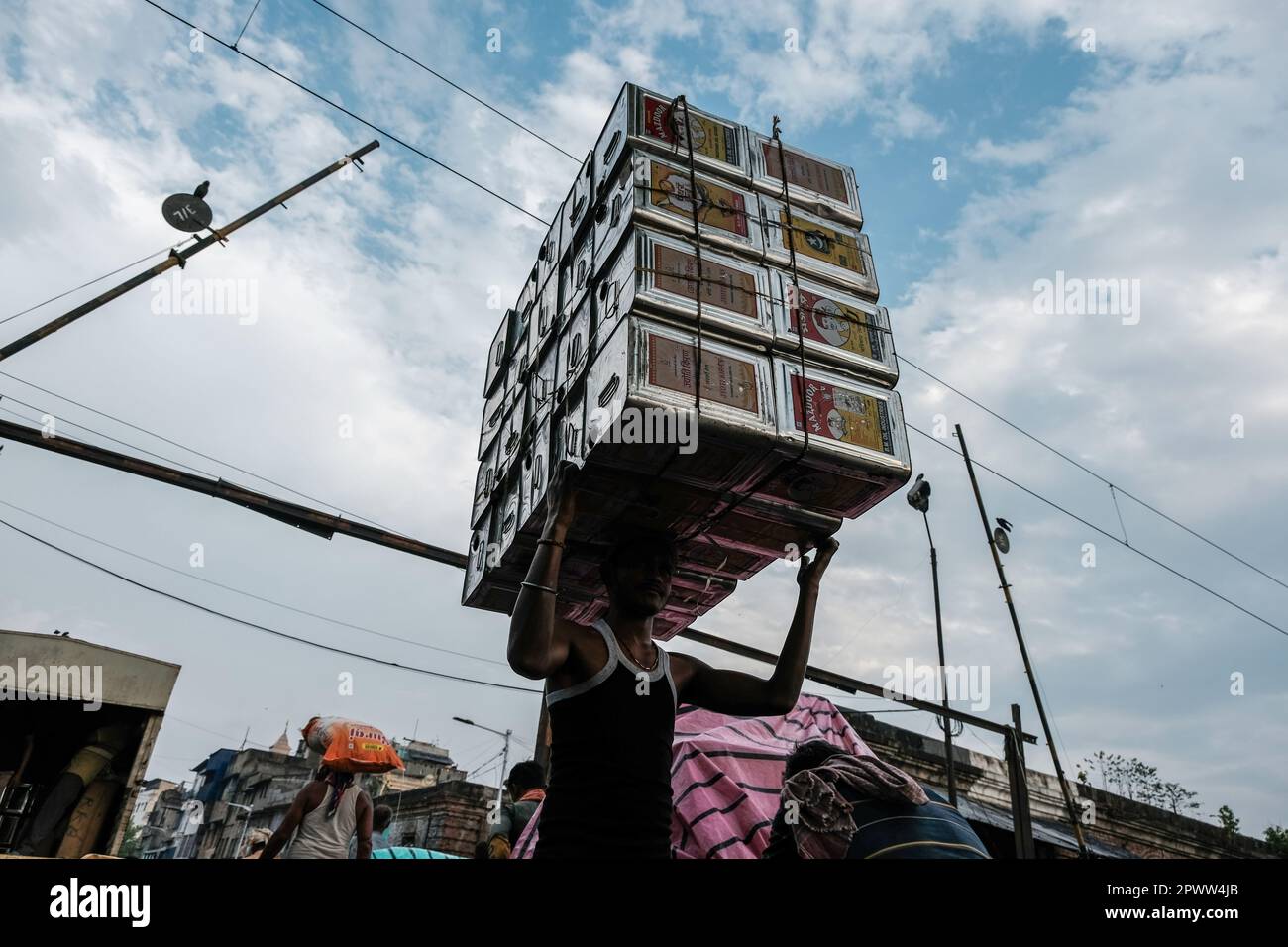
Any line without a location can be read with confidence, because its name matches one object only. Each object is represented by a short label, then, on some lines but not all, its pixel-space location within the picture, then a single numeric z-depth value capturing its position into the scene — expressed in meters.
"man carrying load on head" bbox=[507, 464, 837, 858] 1.83
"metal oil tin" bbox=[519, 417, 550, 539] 3.06
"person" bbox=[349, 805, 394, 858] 7.06
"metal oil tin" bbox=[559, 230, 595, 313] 3.41
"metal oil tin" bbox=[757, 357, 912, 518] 2.73
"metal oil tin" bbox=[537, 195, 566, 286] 4.10
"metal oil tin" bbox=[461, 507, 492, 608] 3.81
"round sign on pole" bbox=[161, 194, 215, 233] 6.89
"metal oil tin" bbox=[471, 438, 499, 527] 4.15
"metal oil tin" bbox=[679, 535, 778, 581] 3.18
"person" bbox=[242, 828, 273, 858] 7.27
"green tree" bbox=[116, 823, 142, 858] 49.32
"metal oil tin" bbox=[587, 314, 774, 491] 2.49
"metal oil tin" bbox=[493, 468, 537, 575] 3.27
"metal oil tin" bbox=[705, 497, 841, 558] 2.91
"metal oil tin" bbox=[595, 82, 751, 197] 3.35
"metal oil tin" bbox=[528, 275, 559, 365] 3.81
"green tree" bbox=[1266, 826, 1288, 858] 21.30
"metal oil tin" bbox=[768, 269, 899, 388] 3.06
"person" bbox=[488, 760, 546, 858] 4.54
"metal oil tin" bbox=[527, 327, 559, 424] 3.49
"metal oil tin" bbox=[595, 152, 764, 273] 3.04
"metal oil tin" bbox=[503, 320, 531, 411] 4.16
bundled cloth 2.06
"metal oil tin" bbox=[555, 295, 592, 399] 3.10
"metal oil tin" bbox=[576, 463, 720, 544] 2.72
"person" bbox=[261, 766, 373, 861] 4.70
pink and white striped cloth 2.76
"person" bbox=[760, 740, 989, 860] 1.99
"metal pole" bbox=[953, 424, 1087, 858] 10.88
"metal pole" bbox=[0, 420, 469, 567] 6.58
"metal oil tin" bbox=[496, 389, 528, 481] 3.87
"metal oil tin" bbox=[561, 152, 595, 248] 3.69
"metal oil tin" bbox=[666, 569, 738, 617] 3.37
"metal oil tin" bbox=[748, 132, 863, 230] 3.59
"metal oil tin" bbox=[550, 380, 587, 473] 2.83
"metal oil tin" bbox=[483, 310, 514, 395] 4.80
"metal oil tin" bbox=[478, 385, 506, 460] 4.50
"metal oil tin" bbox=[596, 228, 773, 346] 2.79
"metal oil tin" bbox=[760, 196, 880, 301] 3.34
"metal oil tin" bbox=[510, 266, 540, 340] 4.53
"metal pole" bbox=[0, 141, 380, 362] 6.37
